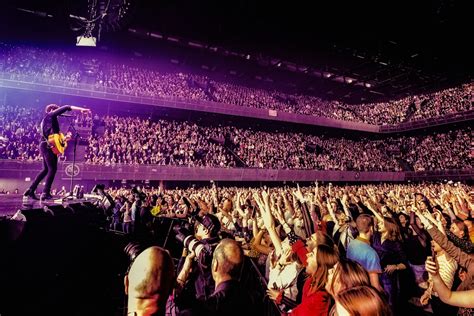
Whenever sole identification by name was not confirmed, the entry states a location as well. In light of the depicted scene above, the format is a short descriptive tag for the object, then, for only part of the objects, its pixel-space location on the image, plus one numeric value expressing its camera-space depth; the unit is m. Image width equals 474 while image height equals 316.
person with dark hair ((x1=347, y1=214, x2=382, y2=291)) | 3.45
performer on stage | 6.34
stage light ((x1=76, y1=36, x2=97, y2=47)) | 17.61
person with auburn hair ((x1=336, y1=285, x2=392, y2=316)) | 1.54
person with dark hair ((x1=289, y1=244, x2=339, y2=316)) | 2.52
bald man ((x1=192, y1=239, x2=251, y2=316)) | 2.11
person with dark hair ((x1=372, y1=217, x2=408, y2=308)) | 4.36
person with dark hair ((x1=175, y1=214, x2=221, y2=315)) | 2.61
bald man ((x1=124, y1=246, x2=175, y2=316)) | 1.68
